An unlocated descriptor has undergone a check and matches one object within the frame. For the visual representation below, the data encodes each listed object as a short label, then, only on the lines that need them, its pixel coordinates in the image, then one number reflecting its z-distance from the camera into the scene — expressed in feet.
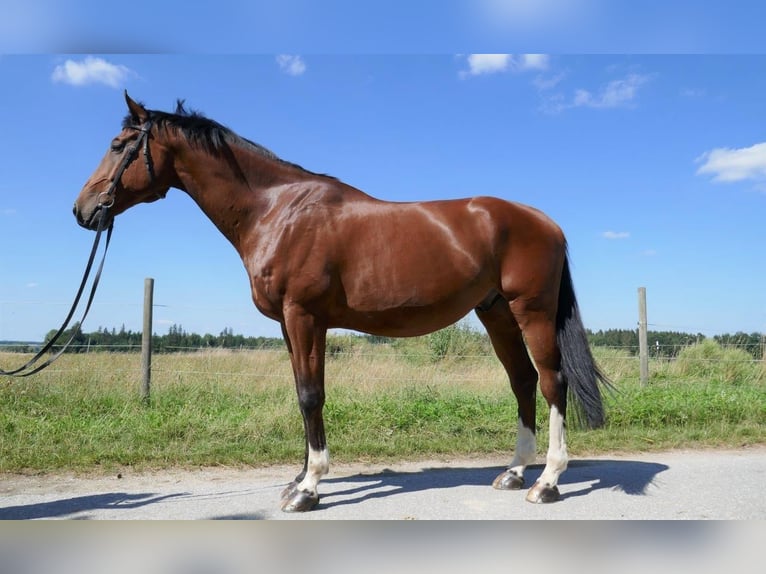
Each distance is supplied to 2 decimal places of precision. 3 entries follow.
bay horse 12.84
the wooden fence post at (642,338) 28.96
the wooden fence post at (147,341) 23.80
